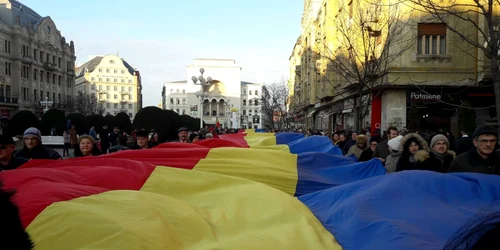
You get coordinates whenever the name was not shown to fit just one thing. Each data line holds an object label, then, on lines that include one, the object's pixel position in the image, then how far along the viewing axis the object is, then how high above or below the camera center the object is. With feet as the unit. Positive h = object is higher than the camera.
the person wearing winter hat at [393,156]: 22.92 -2.17
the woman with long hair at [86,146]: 23.70 -1.56
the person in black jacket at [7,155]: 18.08 -1.57
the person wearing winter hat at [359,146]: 32.01 -2.17
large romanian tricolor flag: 9.66 -2.52
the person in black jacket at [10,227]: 5.46 -1.39
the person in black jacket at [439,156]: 20.35 -1.92
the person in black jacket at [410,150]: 21.04 -1.62
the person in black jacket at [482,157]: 17.76 -1.69
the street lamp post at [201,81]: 96.47 +7.94
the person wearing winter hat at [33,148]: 22.11 -1.58
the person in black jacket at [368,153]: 29.89 -2.51
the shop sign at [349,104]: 100.87 +2.99
